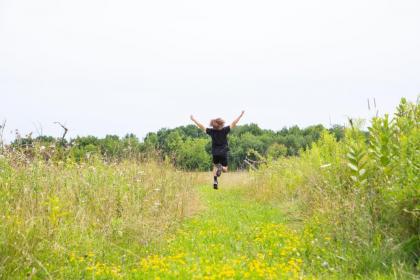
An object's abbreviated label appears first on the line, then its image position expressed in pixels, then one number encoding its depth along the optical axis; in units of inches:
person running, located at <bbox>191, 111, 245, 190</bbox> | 610.5
